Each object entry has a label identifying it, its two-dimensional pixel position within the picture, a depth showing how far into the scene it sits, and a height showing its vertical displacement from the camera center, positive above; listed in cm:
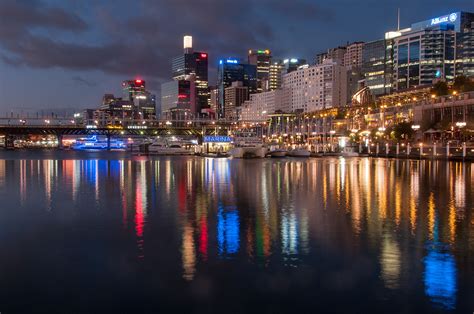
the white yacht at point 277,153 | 9506 -178
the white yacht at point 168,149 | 12437 -114
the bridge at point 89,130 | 15975 +503
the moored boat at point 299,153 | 9606 -185
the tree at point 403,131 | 9906 +207
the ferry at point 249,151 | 9250 -134
